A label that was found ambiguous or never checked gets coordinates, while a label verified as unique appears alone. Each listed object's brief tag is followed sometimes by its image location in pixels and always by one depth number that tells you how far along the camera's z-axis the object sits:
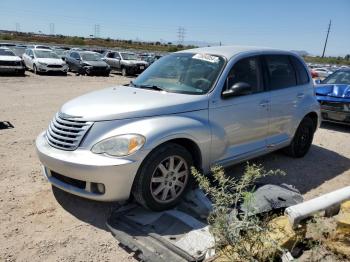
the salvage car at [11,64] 19.86
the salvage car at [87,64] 22.97
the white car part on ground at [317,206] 3.30
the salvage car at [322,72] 26.47
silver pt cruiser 3.70
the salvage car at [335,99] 8.74
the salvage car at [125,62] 24.30
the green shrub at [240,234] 2.74
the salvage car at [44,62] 21.44
